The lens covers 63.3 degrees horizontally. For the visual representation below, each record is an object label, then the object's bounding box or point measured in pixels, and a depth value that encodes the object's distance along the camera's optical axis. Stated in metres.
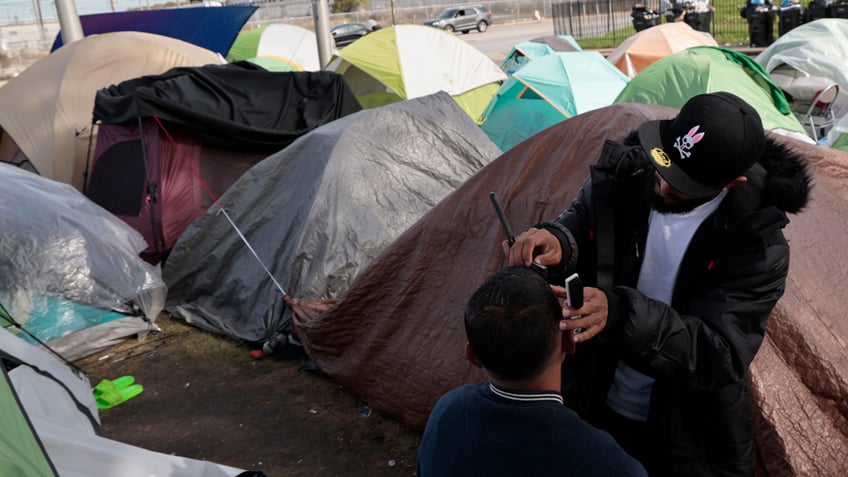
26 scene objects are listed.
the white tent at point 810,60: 8.31
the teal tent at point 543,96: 8.06
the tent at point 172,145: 5.93
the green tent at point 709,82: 6.82
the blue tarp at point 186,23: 13.42
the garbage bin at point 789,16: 14.94
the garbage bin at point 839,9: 14.08
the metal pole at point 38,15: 33.76
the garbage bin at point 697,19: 16.80
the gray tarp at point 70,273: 4.70
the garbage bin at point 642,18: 17.44
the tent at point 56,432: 1.81
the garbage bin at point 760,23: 15.55
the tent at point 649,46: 11.19
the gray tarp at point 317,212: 5.00
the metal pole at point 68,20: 10.15
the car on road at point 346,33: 28.98
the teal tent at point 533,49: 12.90
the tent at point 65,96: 7.03
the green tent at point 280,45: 15.45
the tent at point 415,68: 9.84
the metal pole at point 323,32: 10.78
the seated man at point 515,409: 1.34
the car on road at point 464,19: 32.53
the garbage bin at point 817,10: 14.37
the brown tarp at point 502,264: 2.50
